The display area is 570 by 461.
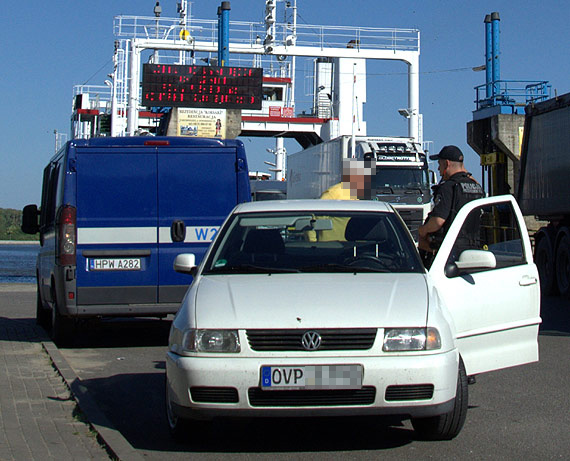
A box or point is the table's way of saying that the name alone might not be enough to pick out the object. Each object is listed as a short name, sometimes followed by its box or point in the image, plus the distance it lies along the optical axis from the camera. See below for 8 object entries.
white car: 5.09
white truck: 27.25
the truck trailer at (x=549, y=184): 17.62
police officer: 7.23
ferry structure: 35.41
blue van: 9.91
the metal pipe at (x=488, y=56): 37.41
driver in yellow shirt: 10.22
